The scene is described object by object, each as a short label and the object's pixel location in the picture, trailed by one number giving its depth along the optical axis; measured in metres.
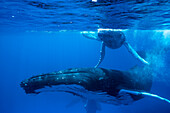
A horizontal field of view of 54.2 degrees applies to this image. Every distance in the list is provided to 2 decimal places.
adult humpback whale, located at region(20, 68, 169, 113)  5.08
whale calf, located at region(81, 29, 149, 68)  13.90
